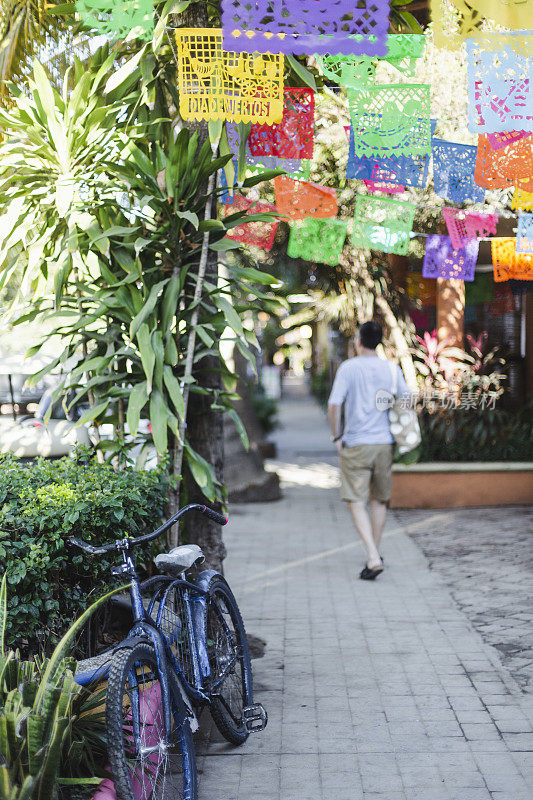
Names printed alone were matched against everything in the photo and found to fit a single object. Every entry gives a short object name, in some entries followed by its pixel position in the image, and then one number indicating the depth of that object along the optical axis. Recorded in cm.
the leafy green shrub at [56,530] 353
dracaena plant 461
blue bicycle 313
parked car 747
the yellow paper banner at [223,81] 441
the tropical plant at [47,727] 281
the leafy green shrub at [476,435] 998
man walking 691
